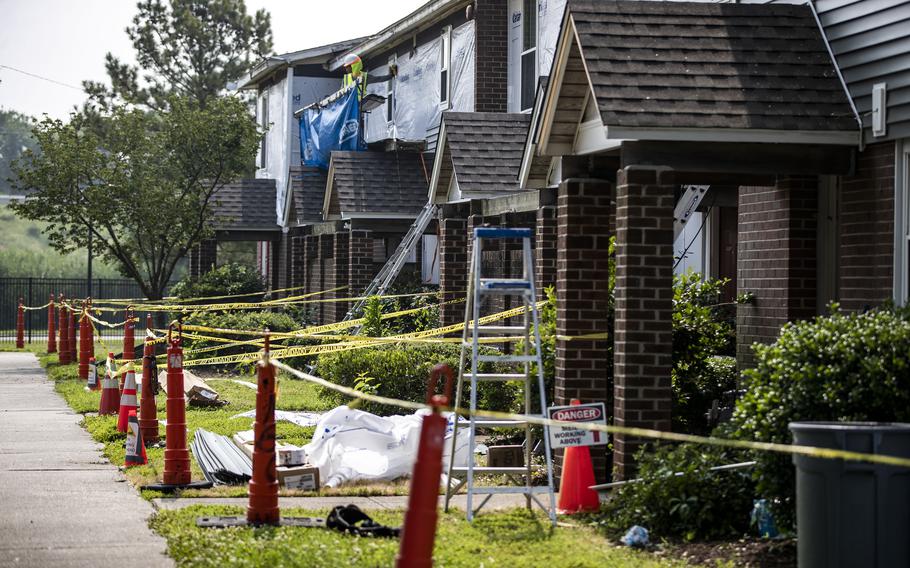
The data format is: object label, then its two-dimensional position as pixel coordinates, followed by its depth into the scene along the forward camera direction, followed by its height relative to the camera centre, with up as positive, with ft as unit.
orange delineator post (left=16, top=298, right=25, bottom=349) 112.37 -3.79
